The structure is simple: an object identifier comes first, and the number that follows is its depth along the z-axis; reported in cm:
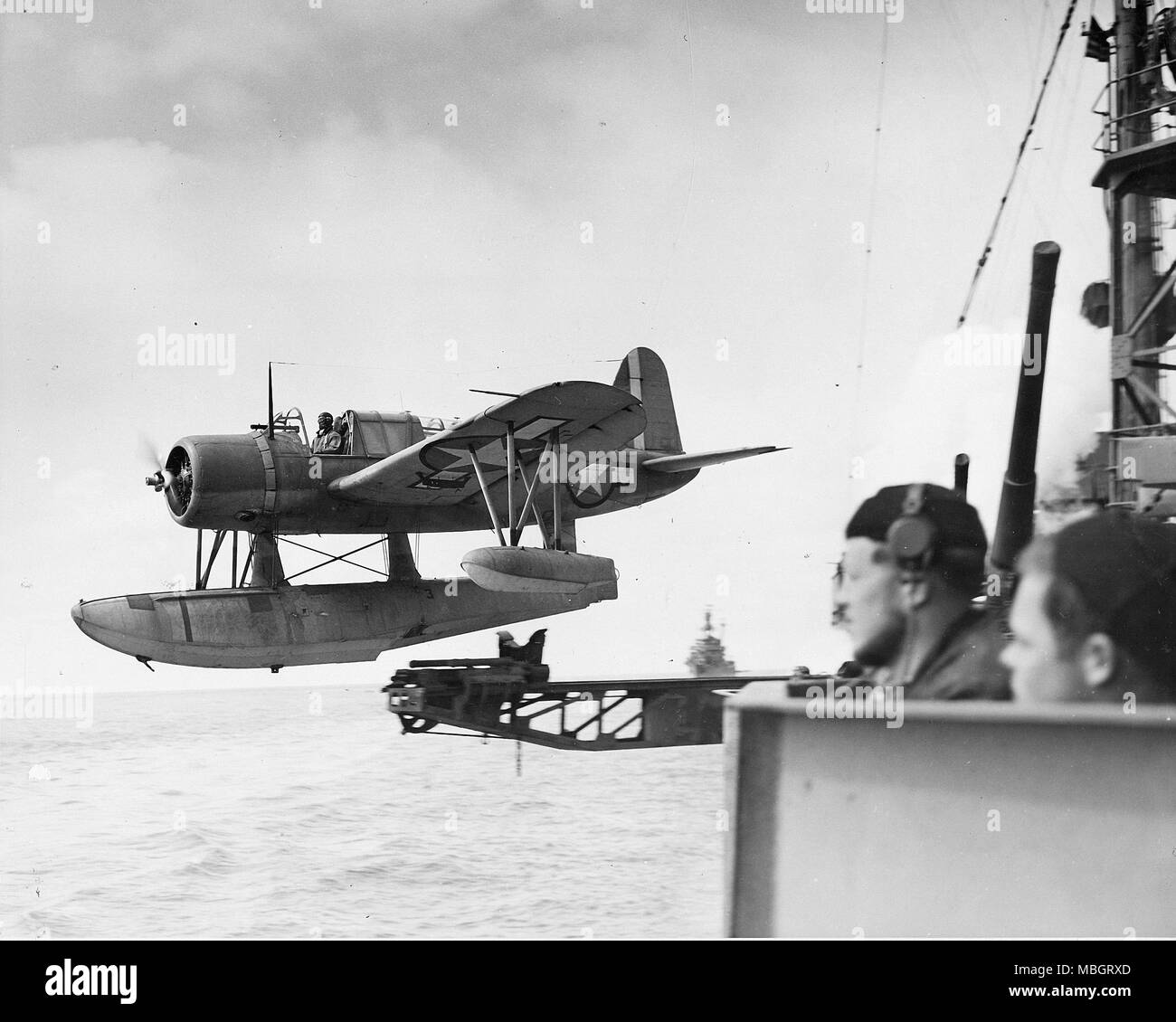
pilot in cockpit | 1391
